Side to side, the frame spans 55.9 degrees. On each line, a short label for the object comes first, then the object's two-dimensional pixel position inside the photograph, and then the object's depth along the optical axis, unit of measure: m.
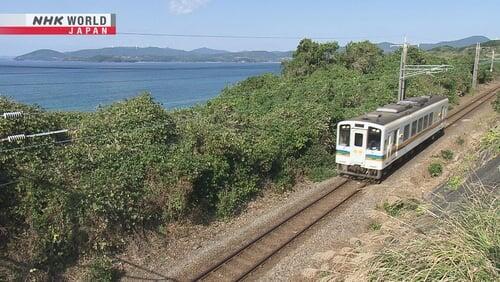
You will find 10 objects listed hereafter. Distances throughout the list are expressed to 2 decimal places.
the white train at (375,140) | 18.05
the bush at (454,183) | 11.46
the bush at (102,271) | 11.22
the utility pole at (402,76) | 30.63
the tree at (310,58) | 47.78
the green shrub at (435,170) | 19.73
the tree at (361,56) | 49.66
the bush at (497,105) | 32.69
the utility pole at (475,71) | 48.31
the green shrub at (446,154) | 22.03
